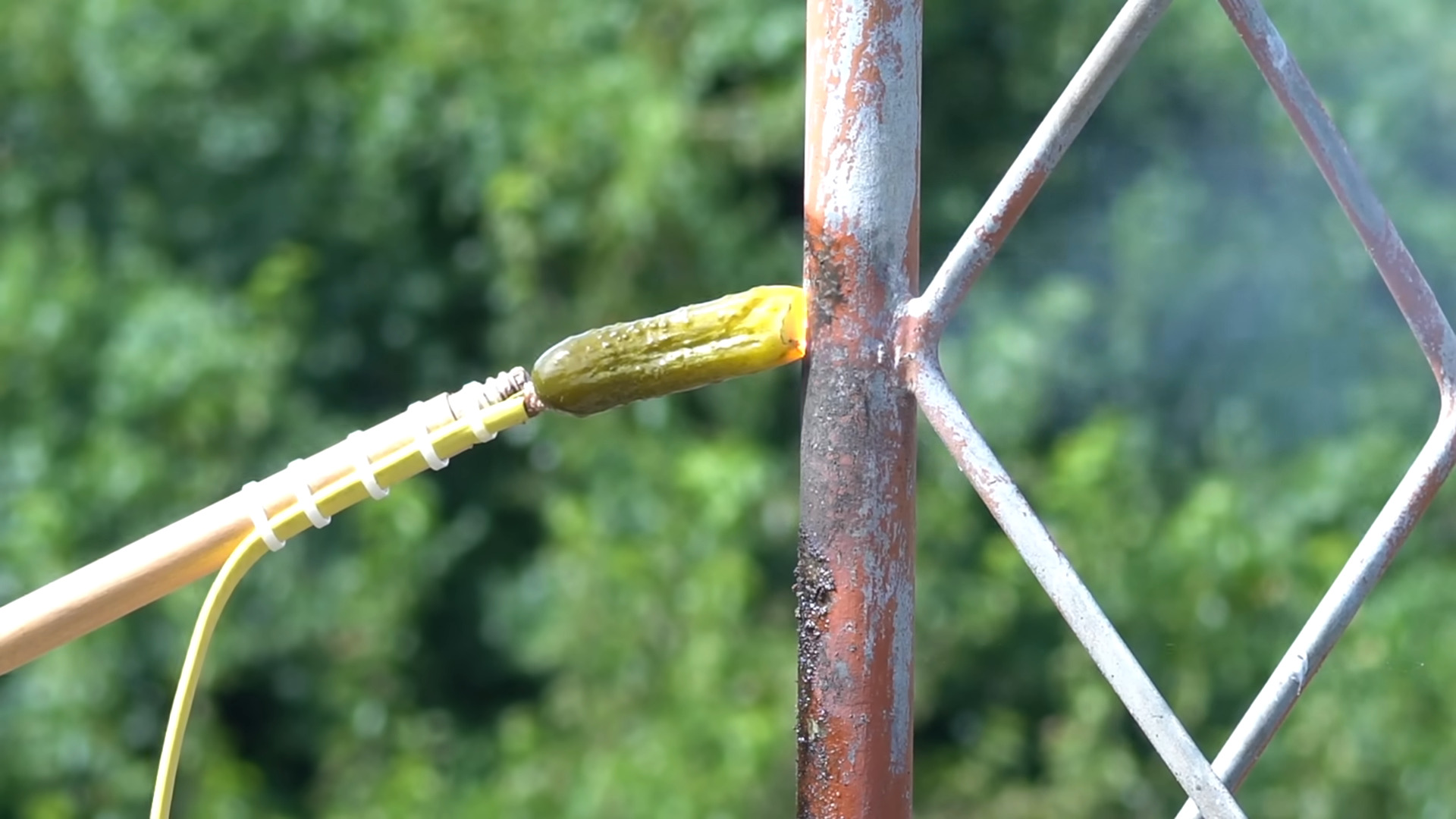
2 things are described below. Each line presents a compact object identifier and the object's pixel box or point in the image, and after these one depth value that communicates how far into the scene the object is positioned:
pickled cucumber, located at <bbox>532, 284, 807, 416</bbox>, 2.36
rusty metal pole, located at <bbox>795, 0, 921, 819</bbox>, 2.34
